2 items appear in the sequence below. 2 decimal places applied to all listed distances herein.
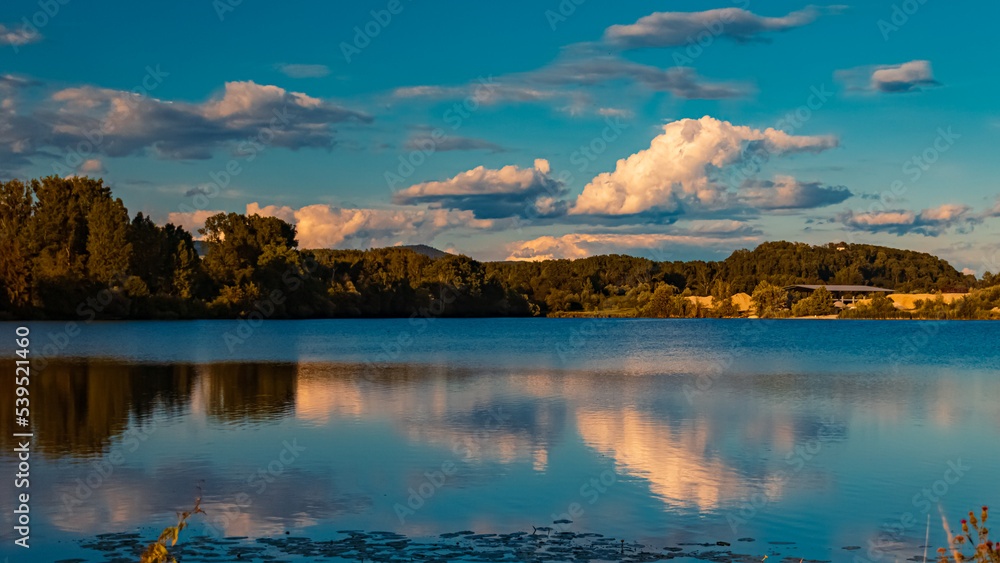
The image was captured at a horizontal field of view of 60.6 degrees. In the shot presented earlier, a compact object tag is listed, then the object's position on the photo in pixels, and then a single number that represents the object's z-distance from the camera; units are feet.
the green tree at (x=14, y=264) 312.09
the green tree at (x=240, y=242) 420.77
